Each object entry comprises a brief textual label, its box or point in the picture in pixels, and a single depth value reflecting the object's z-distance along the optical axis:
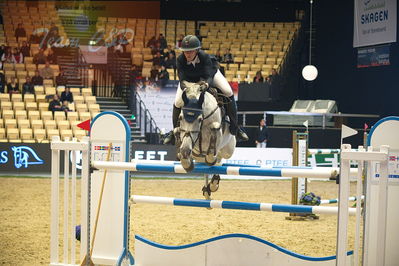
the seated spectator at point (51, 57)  16.83
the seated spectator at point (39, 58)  16.61
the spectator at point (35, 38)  17.50
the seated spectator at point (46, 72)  16.14
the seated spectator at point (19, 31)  17.59
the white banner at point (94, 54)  17.34
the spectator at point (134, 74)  16.46
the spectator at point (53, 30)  17.15
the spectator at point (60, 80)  16.14
